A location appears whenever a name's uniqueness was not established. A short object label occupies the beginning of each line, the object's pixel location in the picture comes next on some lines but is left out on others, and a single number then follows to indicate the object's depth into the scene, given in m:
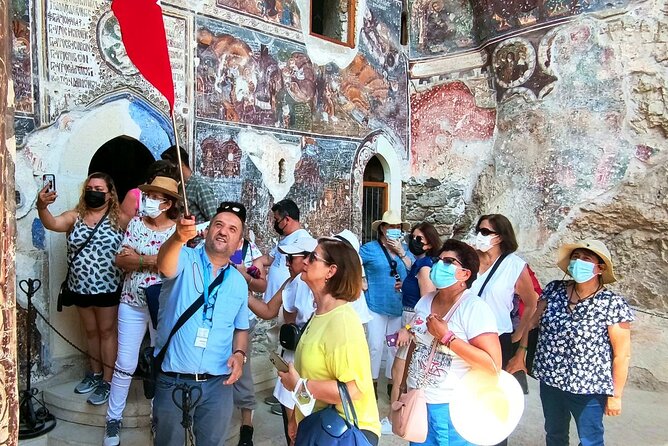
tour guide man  2.82
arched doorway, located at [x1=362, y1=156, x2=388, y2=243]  9.49
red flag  2.84
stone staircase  4.12
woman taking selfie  4.32
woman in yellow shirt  2.30
